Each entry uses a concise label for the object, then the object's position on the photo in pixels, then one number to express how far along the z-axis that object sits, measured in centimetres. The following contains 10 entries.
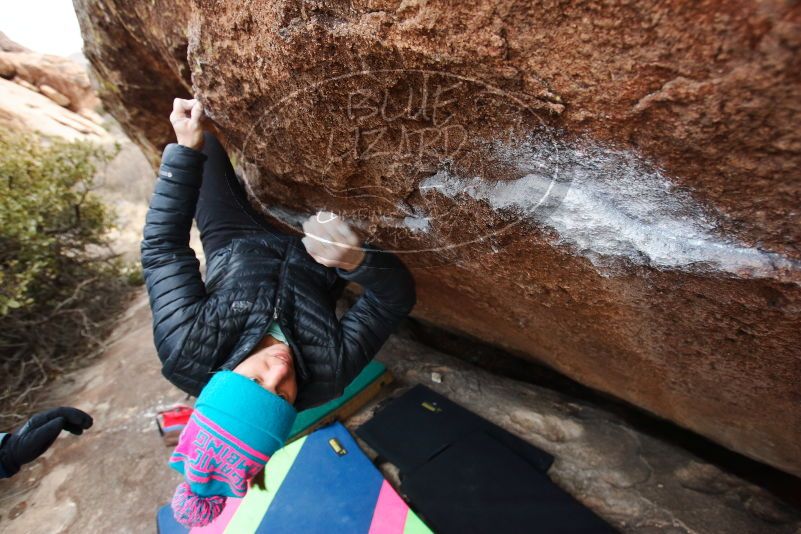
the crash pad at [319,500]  202
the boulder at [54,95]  885
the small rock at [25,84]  786
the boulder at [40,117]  694
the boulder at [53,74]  802
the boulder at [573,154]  80
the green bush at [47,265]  334
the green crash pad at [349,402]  248
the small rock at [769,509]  182
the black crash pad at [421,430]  222
